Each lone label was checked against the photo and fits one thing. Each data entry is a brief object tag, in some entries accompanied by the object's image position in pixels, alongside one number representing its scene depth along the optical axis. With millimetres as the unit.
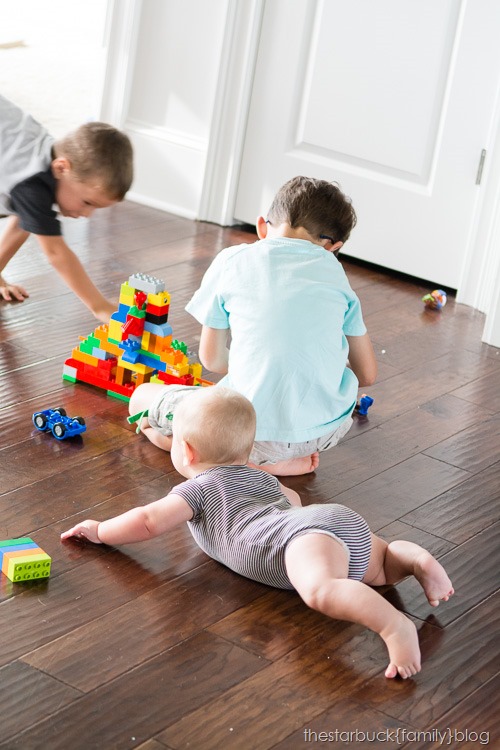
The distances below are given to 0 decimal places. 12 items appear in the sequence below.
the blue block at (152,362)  3681
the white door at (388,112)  4631
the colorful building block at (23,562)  2973
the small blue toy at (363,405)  3854
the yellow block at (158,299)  3641
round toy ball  4682
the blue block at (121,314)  3672
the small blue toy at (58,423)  3449
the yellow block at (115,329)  3672
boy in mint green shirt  3348
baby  2978
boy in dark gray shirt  3674
